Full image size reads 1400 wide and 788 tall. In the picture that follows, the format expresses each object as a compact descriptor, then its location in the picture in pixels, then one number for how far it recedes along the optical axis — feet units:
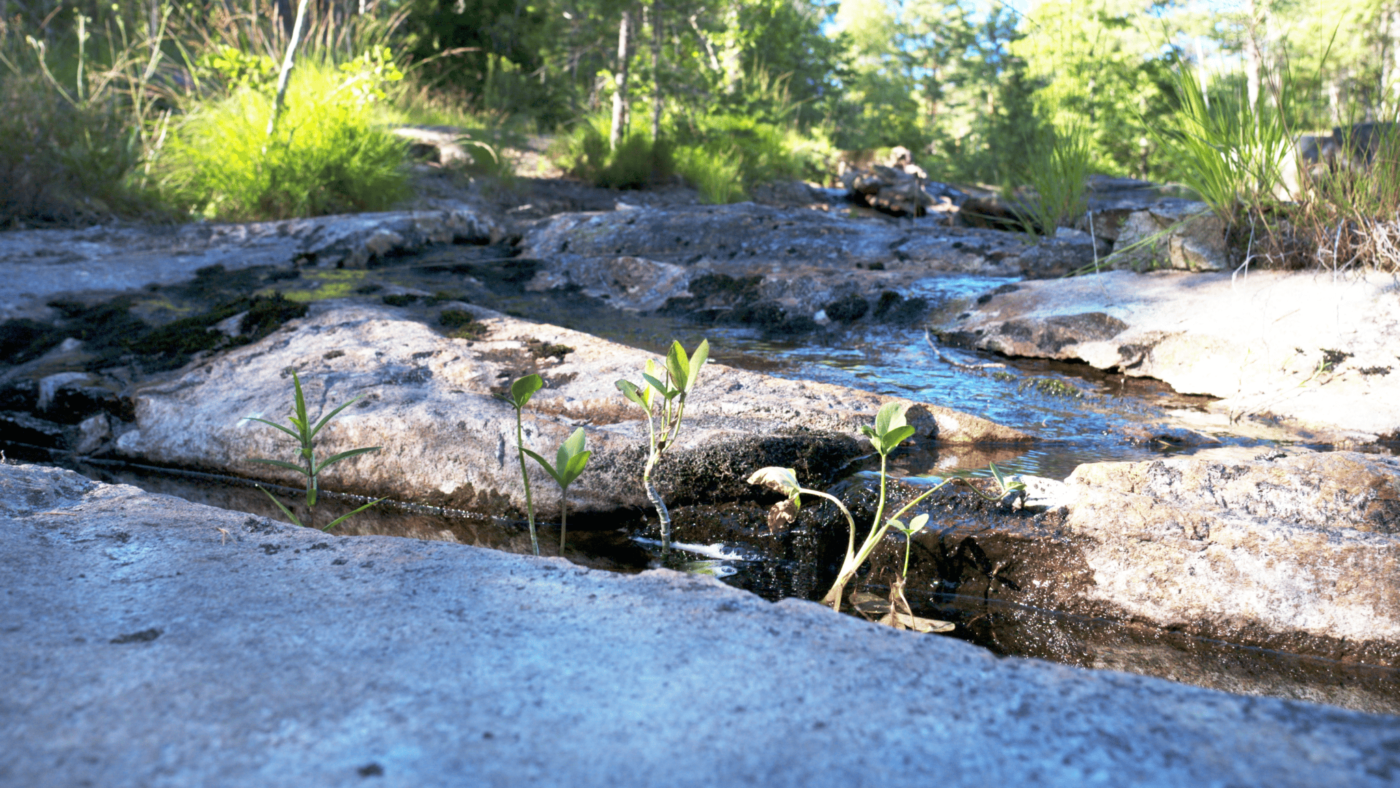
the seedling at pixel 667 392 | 6.28
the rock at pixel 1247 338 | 9.71
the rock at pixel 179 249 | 13.80
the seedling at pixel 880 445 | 5.84
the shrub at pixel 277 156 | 20.04
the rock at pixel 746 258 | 15.53
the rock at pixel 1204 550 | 5.58
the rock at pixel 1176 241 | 13.17
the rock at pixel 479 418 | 7.77
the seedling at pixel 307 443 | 7.35
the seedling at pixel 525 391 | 6.44
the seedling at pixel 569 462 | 6.34
